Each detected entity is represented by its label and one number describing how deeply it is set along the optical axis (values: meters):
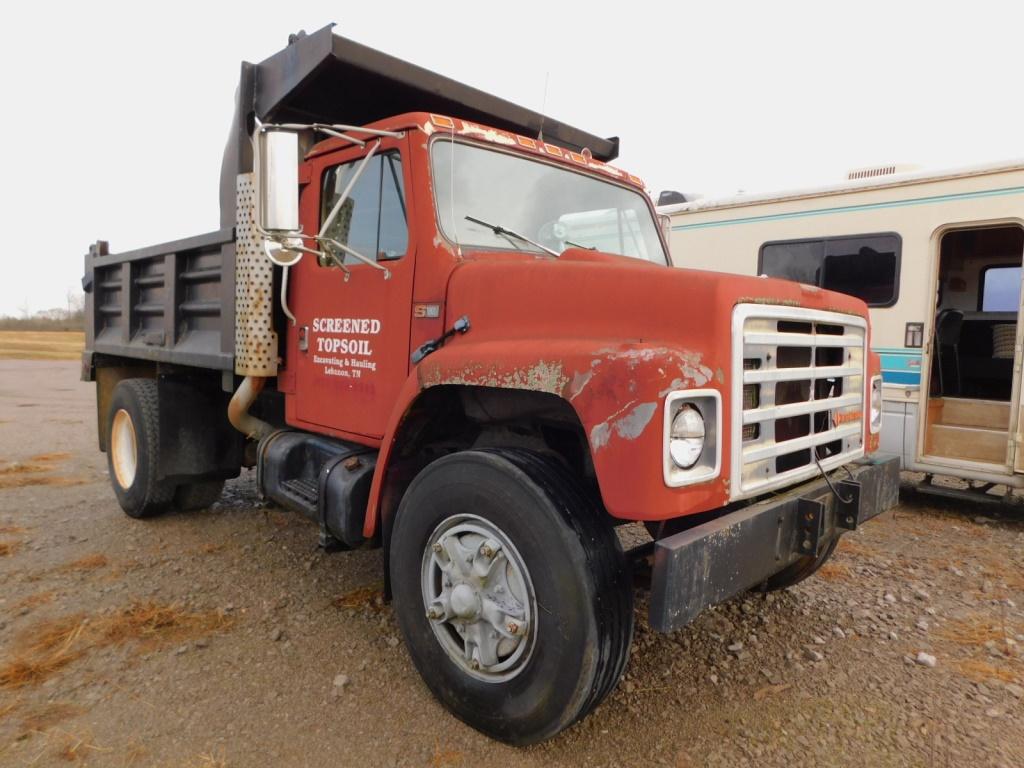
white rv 5.80
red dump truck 2.17
